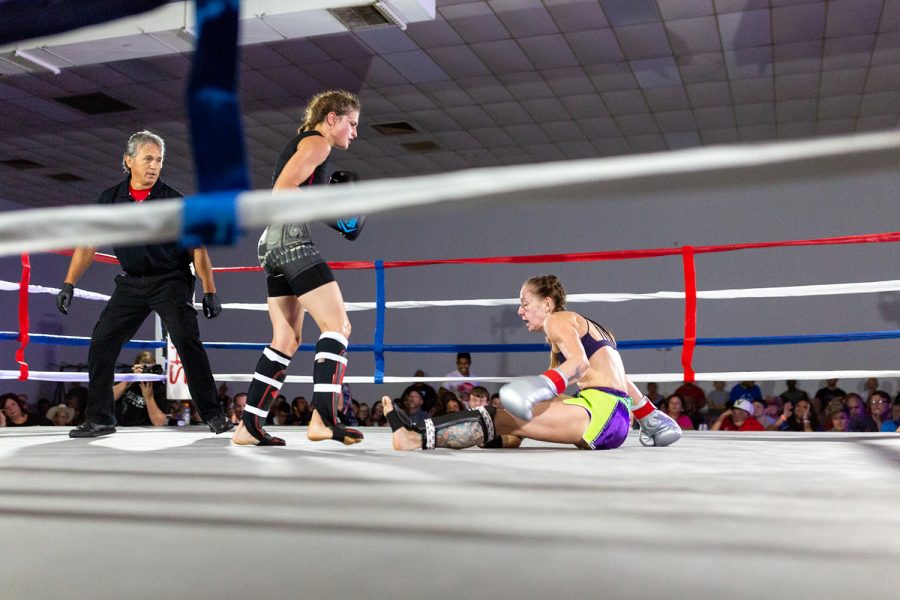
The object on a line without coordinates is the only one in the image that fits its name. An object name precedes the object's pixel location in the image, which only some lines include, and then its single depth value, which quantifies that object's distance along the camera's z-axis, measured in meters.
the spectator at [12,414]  5.62
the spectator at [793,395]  6.62
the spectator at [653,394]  6.87
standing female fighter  2.23
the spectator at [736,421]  5.11
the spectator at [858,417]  5.29
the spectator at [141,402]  4.16
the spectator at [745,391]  6.71
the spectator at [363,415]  7.51
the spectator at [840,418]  4.91
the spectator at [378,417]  6.57
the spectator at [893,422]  5.05
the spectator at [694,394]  6.87
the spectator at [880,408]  5.17
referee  2.63
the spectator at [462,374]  6.48
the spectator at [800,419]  5.71
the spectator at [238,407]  6.41
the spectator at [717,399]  7.04
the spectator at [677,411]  5.70
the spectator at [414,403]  6.17
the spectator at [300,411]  6.80
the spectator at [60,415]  6.77
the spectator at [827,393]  6.37
